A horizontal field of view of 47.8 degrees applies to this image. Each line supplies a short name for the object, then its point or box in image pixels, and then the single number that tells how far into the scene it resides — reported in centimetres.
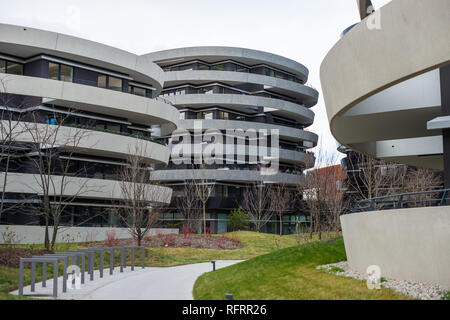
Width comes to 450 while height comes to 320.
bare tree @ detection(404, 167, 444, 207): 3722
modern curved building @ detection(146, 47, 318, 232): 5953
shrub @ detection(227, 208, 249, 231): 5388
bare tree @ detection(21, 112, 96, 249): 3481
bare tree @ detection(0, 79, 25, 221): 3366
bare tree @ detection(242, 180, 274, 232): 5638
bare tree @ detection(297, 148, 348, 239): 3903
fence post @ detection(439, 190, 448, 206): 1252
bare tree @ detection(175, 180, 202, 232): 5266
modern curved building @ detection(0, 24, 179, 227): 3541
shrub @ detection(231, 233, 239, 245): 3908
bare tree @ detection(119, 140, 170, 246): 2880
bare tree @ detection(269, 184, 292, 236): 5188
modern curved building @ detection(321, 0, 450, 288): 1224
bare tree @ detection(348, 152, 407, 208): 3878
